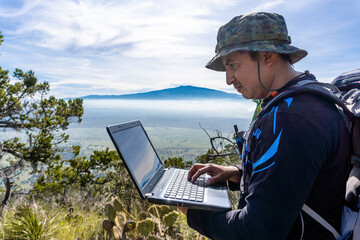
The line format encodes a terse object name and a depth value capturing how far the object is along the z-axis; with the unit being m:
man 0.81
